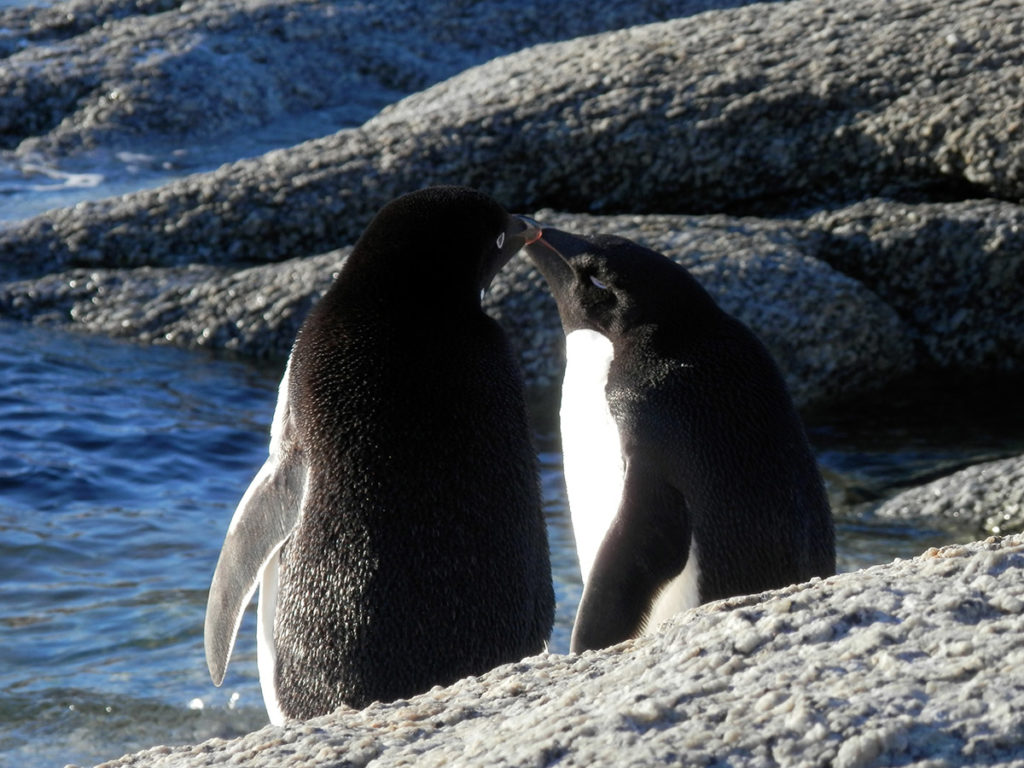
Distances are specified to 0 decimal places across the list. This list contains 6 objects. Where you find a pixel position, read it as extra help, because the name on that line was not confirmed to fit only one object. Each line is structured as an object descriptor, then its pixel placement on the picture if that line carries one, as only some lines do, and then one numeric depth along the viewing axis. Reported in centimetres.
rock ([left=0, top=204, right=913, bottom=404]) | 1616
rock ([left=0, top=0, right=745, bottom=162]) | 2577
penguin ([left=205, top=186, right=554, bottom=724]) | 702
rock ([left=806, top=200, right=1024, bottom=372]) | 1636
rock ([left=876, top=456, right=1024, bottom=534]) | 1302
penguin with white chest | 827
